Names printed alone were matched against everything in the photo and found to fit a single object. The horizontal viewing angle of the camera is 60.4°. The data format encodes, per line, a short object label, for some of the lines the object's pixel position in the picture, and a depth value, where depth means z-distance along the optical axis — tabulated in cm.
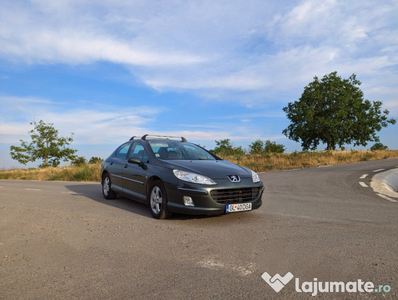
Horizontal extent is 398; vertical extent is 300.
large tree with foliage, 4444
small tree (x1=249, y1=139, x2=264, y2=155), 5038
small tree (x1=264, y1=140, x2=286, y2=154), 5307
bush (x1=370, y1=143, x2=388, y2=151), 9025
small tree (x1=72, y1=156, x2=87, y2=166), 4766
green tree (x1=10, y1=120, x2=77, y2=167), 4538
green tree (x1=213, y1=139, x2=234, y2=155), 2959
